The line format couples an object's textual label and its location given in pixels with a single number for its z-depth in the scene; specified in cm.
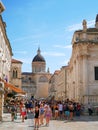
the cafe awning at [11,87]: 1864
